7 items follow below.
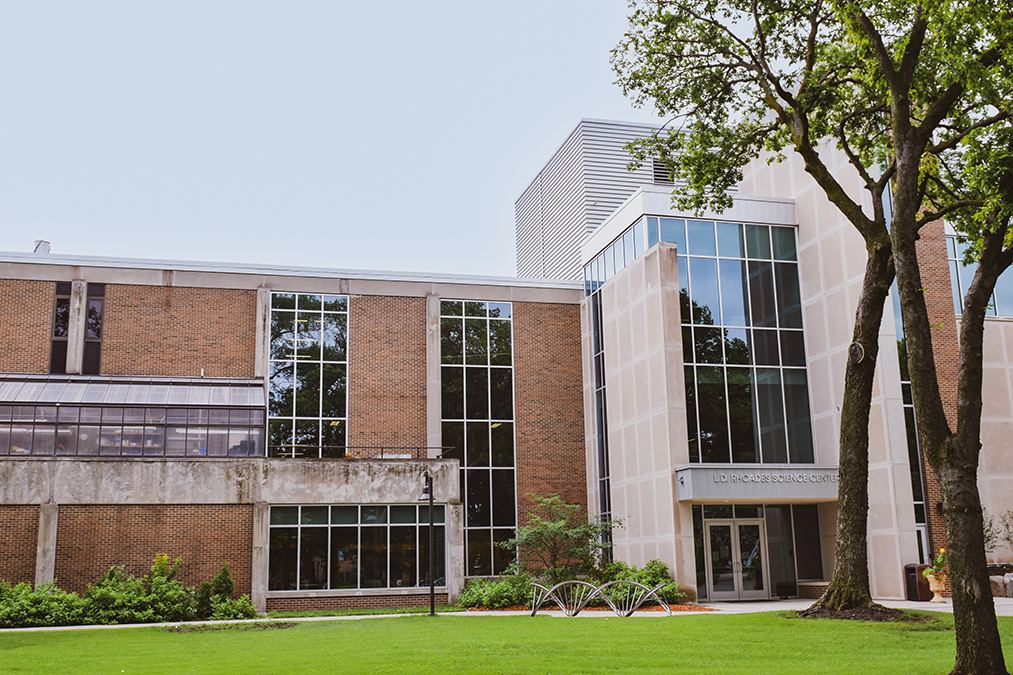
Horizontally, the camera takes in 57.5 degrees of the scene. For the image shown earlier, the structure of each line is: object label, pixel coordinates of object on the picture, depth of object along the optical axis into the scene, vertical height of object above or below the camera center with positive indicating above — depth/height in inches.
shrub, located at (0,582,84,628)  887.1 -62.6
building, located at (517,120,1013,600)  1031.0 +155.7
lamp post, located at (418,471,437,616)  956.0 +42.9
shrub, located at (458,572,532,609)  1043.3 -70.6
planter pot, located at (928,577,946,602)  919.7 -64.3
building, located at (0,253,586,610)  1029.8 +151.8
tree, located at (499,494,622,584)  1144.8 -18.0
